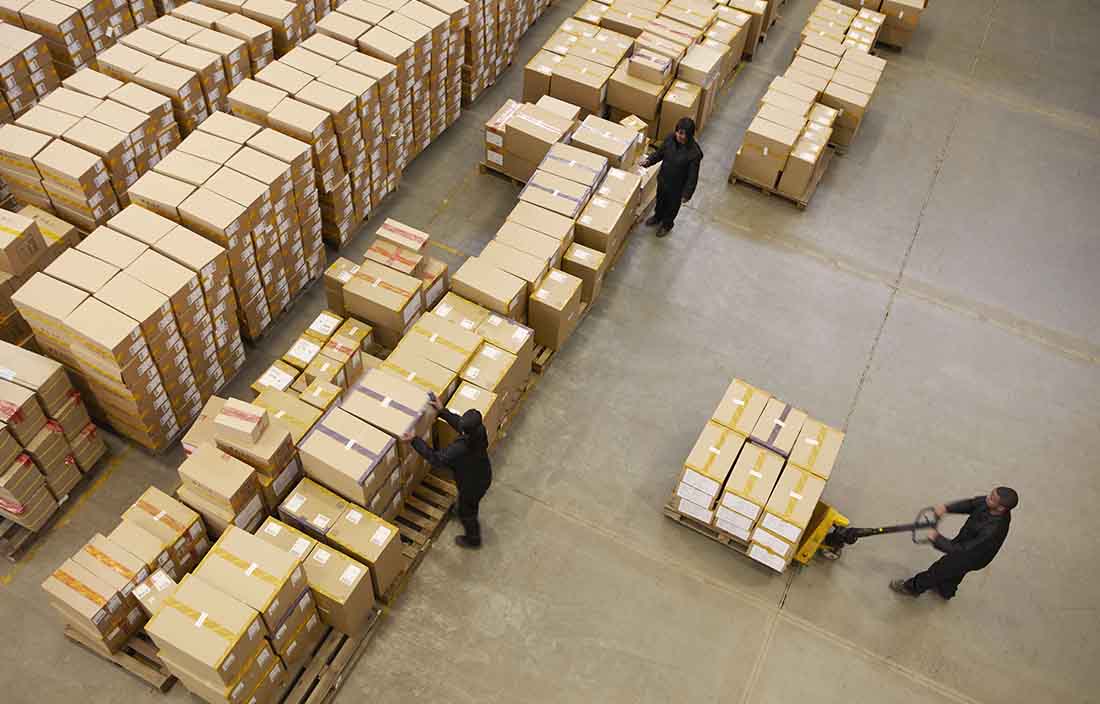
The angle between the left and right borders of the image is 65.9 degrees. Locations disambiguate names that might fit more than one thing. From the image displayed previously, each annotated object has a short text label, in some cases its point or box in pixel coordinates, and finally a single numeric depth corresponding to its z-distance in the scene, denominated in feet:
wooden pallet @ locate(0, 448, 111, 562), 20.74
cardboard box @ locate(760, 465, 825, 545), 21.16
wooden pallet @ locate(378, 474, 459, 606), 21.24
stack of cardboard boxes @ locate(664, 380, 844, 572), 21.40
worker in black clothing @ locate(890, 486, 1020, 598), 19.29
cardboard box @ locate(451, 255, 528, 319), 24.00
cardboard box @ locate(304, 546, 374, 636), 18.63
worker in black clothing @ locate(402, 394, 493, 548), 19.07
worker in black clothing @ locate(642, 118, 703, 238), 27.86
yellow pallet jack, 20.81
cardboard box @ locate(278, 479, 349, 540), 19.42
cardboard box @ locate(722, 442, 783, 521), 21.43
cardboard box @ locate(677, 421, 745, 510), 21.68
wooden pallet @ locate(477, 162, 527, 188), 31.14
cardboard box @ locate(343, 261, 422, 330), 23.50
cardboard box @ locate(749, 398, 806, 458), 22.30
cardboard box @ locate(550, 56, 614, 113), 31.35
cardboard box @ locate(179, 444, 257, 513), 18.97
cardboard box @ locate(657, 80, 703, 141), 31.76
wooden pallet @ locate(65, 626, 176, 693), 18.88
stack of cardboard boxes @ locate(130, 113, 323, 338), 22.25
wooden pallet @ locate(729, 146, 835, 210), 31.73
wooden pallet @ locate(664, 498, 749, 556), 22.56
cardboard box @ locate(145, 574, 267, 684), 16.53
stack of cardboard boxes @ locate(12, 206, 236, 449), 19.80
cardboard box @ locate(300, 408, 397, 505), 19.47
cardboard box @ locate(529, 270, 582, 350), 24.80
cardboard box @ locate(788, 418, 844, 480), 22.00
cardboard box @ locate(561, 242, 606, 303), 26.30
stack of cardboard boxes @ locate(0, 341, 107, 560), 19.75
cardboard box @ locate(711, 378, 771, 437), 22.68
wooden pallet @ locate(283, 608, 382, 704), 19.04
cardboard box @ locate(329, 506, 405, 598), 19.24
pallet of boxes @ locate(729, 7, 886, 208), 31.04
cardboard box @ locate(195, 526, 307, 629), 17.34
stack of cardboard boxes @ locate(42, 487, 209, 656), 18.19
